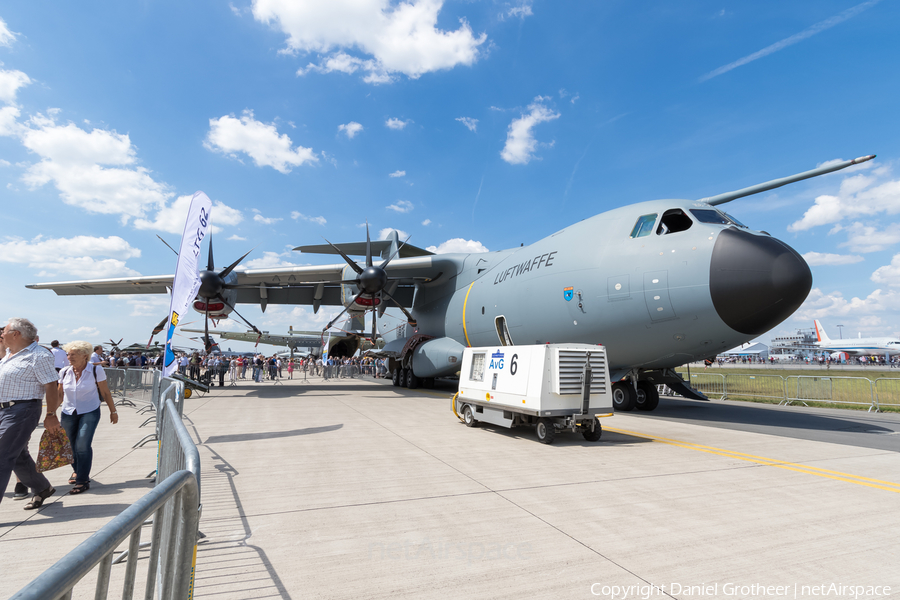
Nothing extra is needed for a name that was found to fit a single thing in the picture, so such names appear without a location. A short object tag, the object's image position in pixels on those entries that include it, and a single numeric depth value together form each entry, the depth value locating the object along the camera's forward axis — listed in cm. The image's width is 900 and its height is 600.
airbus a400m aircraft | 888
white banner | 823
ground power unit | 803
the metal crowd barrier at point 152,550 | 129
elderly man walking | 441
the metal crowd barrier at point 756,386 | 1820
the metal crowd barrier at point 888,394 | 1579
